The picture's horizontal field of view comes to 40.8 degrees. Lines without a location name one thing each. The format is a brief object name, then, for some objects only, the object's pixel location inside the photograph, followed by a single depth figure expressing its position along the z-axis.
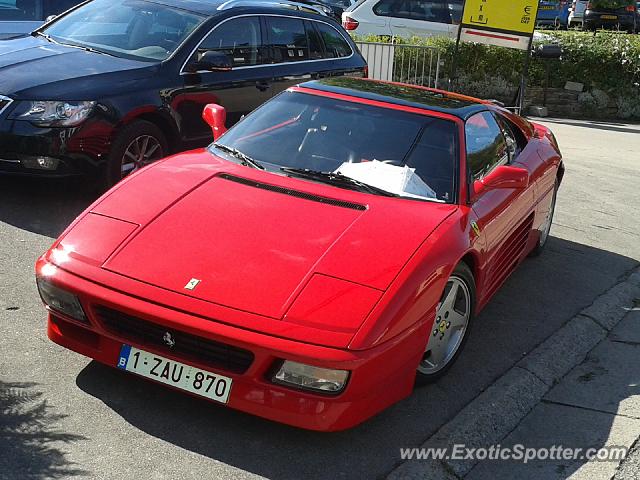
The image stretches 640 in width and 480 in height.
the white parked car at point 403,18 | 15.70
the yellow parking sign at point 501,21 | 12.95
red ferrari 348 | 3.54
